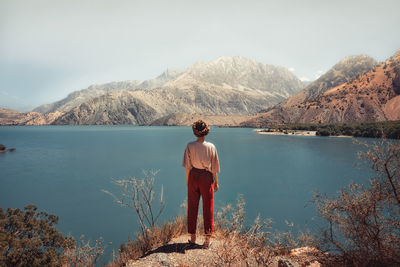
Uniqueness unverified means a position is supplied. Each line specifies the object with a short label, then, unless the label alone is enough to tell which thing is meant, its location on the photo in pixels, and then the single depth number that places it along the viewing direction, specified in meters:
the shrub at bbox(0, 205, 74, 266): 6.51
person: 4.12
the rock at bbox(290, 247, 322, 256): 4.58
